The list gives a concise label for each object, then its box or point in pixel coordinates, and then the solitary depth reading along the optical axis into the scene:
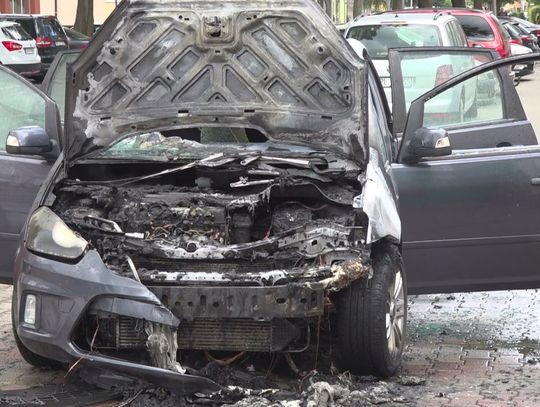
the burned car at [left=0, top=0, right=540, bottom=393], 5.34
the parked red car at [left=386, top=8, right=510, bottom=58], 23.62
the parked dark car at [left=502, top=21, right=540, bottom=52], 38.60
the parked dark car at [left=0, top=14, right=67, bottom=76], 30.55
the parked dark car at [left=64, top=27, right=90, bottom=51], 30.85
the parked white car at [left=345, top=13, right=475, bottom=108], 15.02
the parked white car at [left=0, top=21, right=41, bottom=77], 28.47
